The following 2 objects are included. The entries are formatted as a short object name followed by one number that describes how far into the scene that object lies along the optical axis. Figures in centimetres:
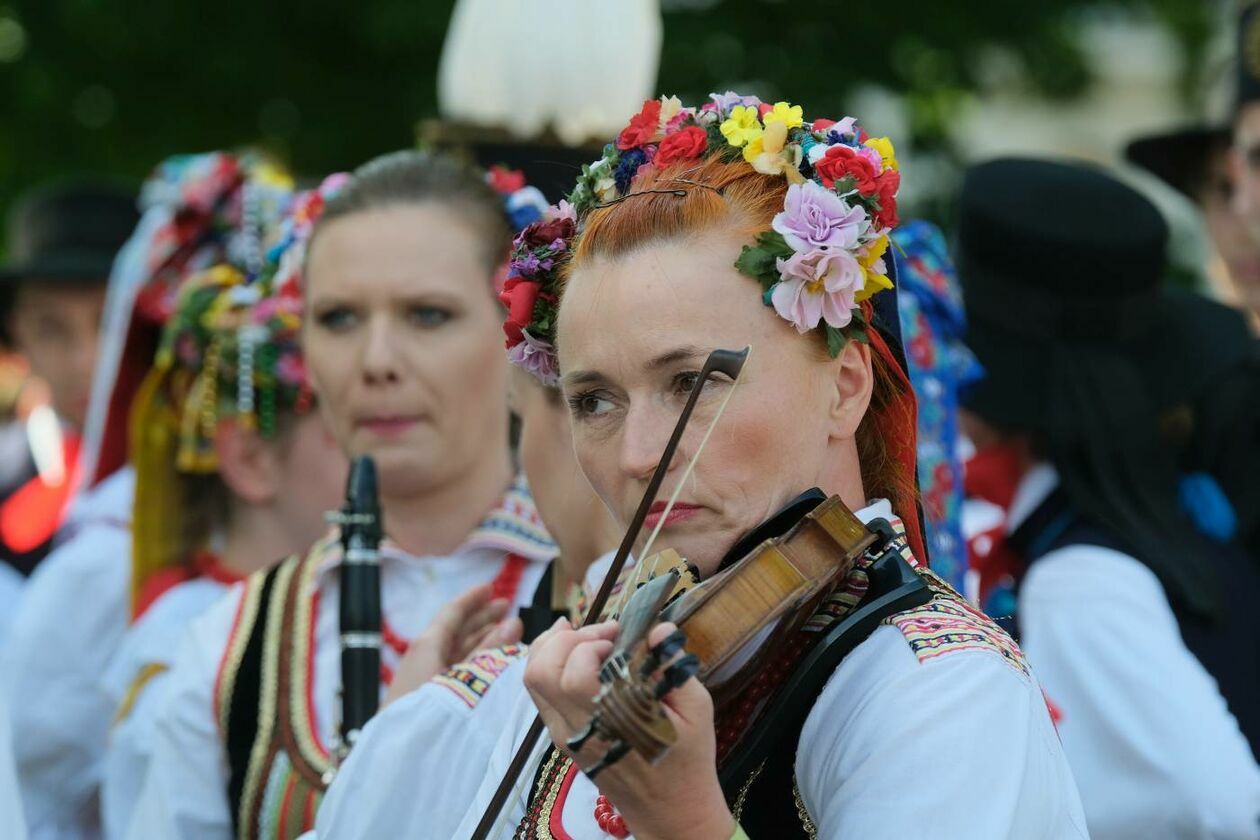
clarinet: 684
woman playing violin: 410
